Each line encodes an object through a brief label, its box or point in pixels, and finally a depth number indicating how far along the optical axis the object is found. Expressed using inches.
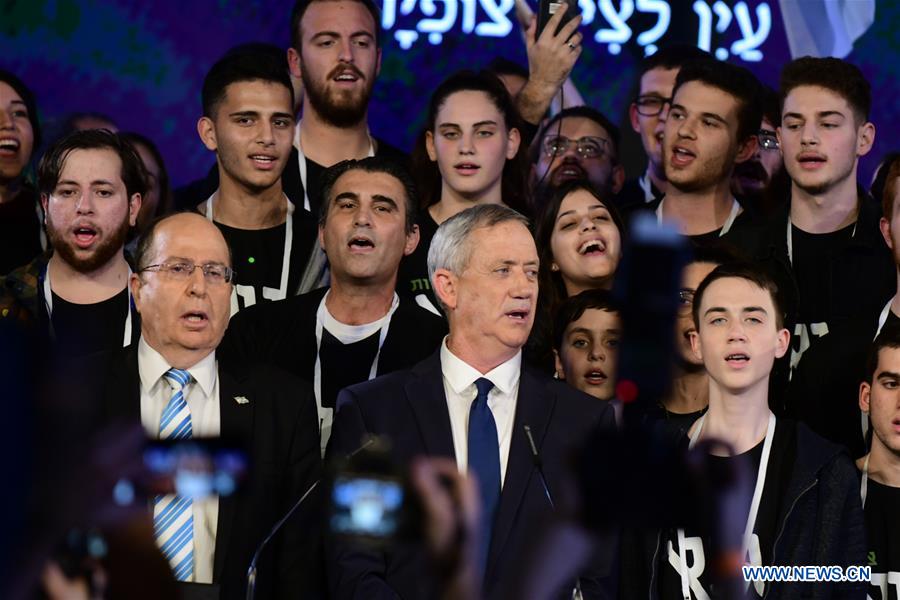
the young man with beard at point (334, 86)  436.1
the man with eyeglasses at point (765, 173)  436.3
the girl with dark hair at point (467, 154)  407.8
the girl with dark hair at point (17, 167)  422.0
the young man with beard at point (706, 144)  414.0
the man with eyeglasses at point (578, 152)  455.5
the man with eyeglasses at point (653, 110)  461.1
